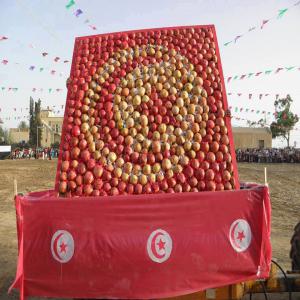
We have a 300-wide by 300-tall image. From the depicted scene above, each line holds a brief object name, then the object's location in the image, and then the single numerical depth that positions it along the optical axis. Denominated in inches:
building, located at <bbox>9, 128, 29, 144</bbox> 2955.0
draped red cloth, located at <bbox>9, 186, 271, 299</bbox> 90.9
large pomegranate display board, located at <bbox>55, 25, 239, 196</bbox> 113.7
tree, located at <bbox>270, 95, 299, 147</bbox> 1565.0
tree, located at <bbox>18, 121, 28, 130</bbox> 3668.8
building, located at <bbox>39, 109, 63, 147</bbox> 2539.4
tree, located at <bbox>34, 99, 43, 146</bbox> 2314.2
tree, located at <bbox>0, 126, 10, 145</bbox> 2752.0
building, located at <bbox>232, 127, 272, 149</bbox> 2175.2
